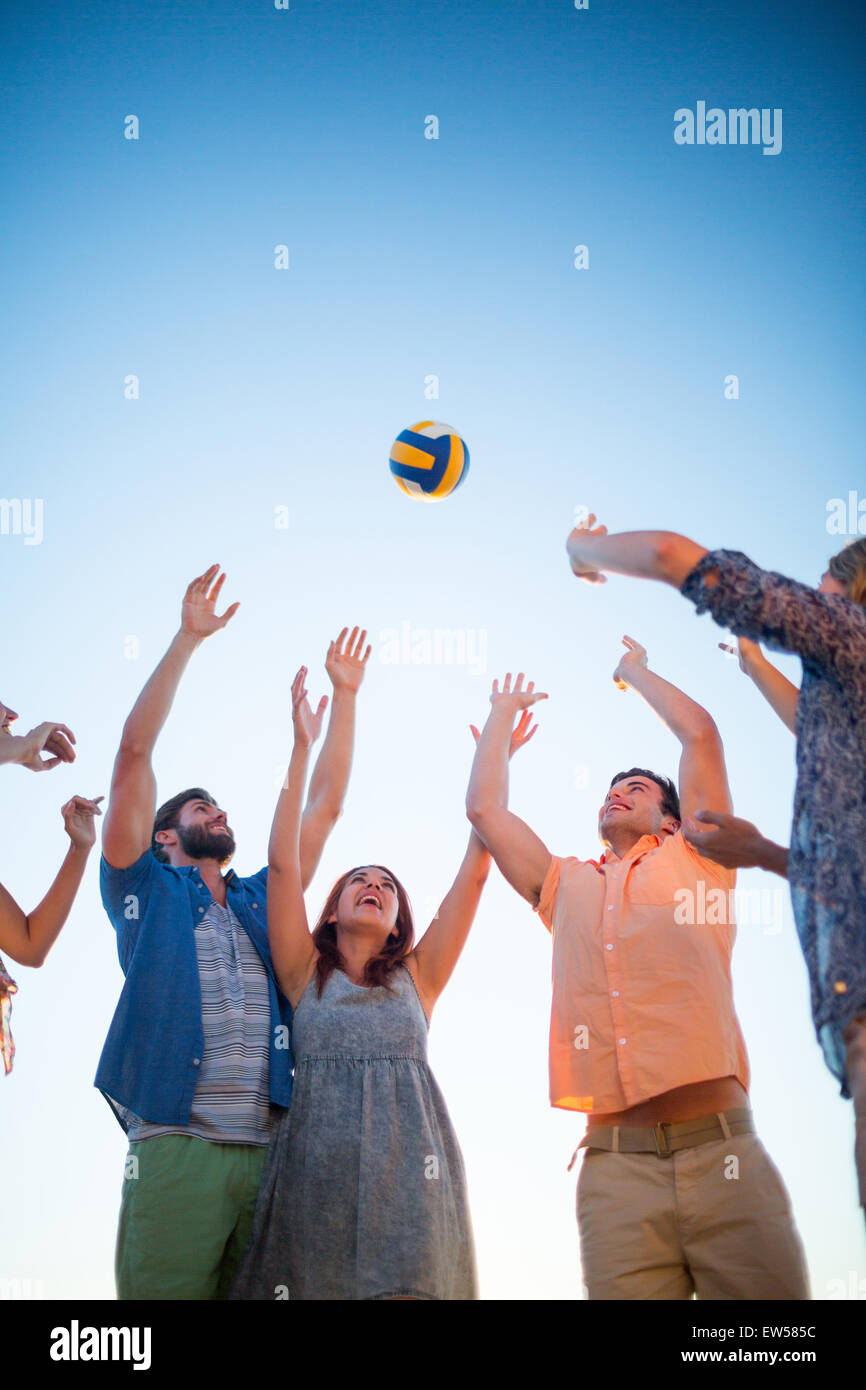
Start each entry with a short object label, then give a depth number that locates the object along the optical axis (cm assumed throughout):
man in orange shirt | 300
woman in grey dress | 325
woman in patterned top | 217
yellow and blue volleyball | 454
